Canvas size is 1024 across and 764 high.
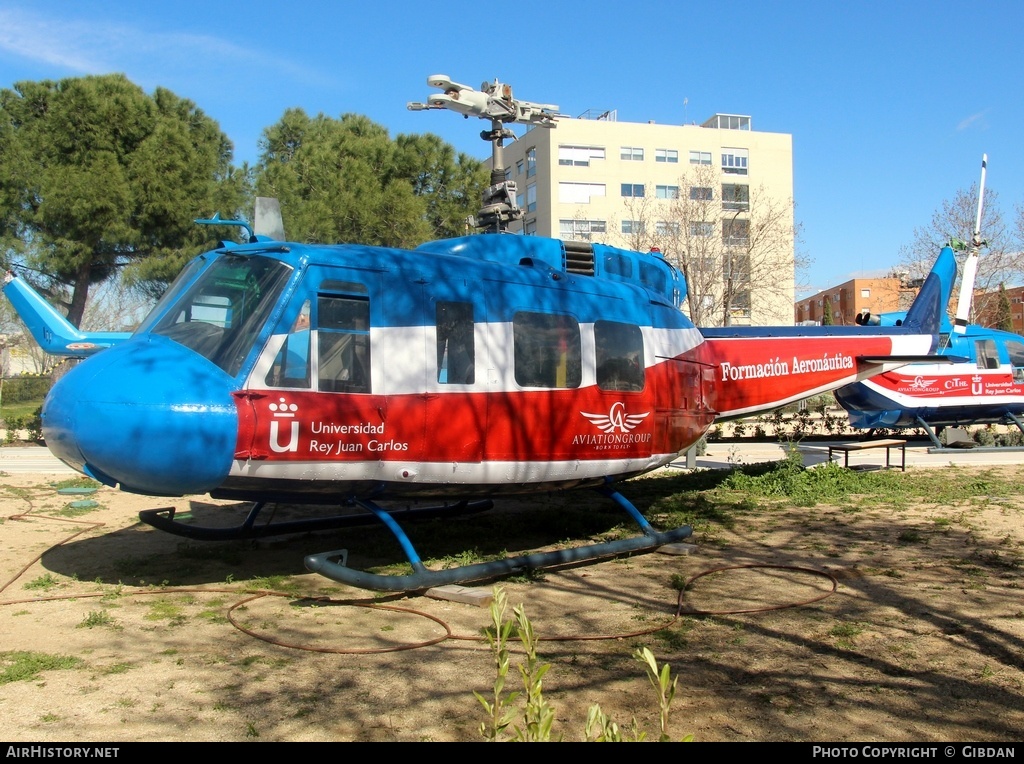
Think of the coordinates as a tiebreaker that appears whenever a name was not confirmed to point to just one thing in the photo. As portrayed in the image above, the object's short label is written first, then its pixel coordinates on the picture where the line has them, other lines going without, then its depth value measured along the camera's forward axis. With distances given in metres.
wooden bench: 13.51
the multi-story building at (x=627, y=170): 45.84
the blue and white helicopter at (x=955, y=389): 16.64
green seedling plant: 2.11
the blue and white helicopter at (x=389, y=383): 5.69
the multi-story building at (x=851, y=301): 76.49
